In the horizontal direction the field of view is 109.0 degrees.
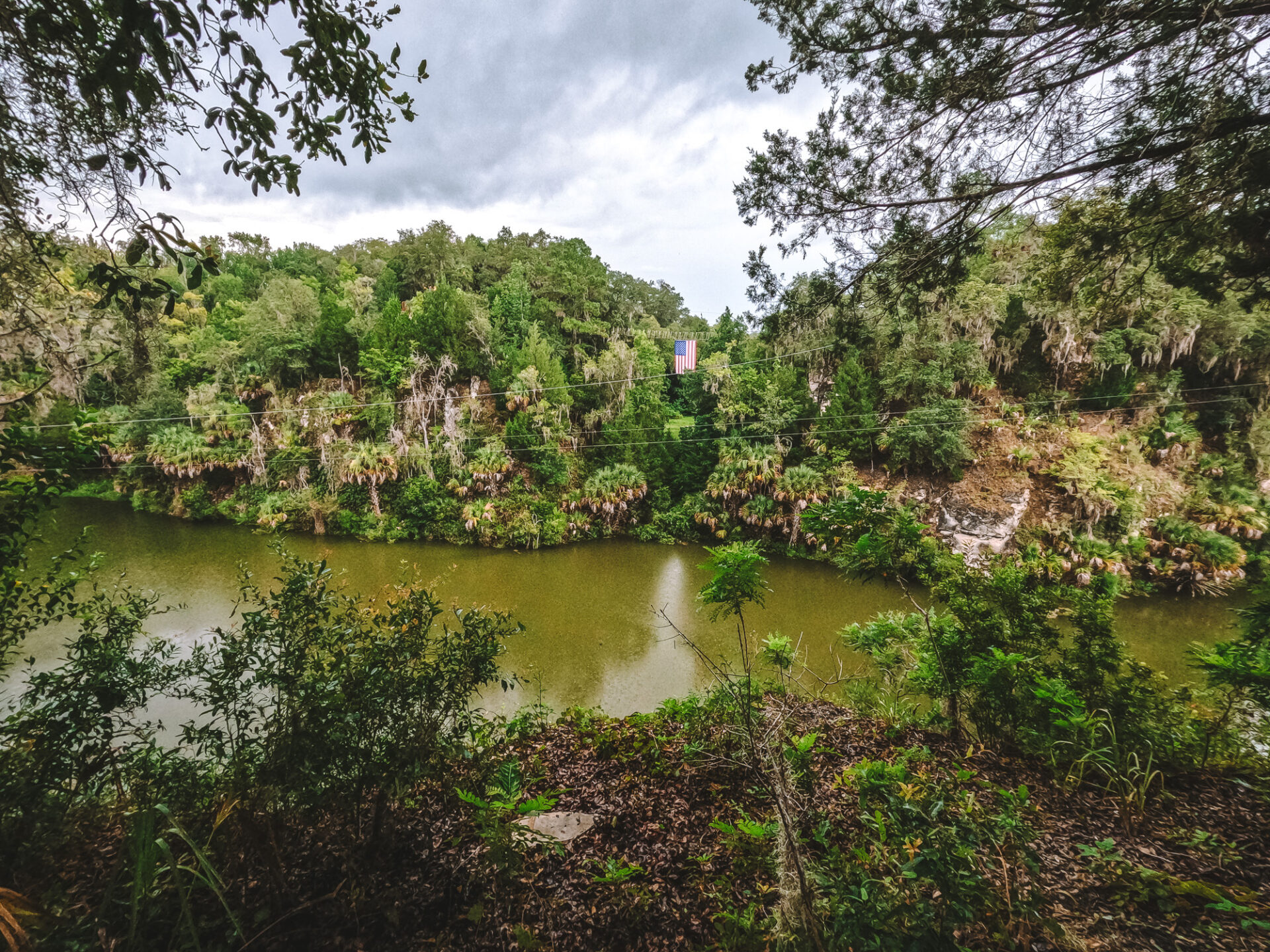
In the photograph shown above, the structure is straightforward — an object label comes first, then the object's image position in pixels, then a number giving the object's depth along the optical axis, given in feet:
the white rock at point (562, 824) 8.48
